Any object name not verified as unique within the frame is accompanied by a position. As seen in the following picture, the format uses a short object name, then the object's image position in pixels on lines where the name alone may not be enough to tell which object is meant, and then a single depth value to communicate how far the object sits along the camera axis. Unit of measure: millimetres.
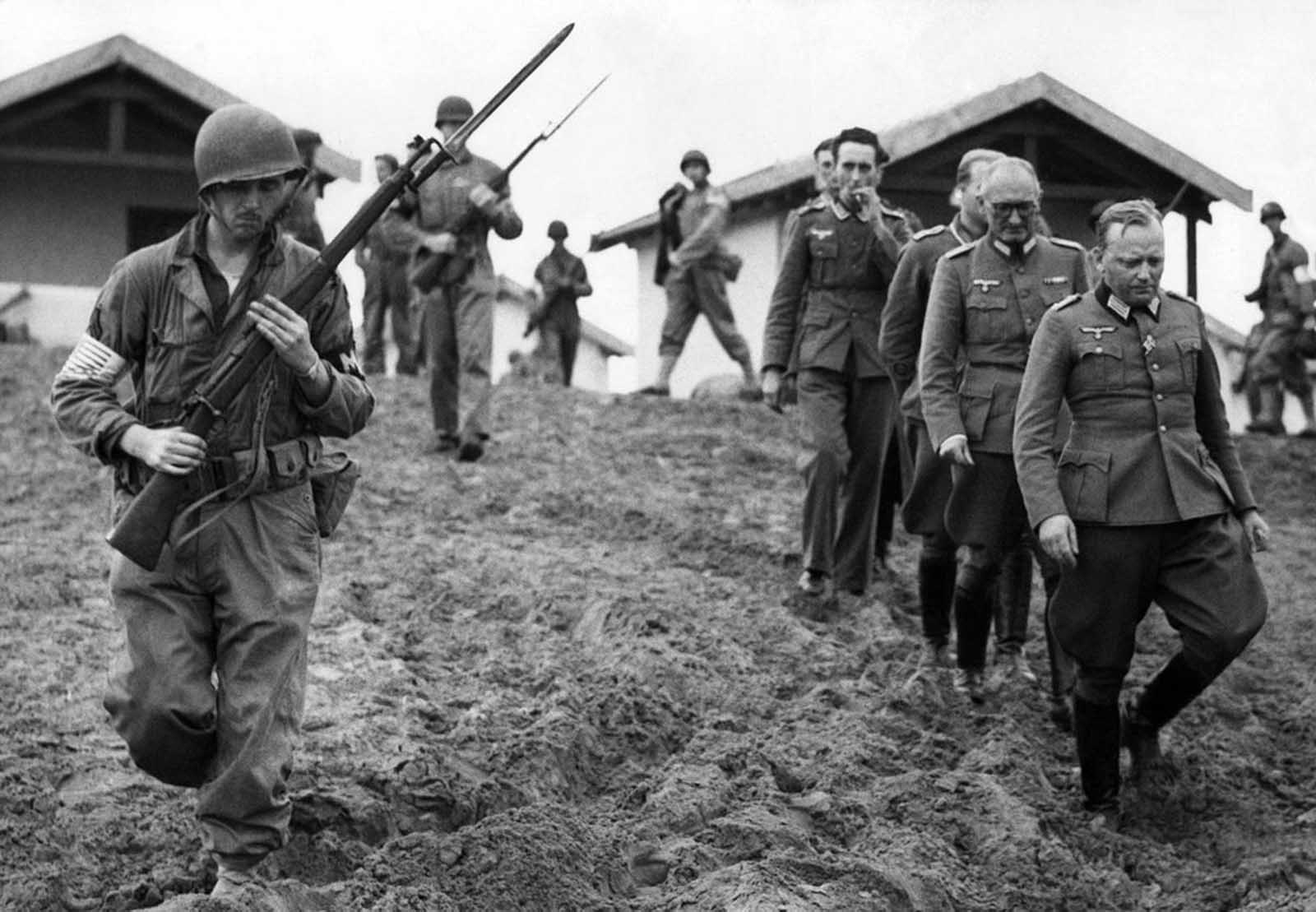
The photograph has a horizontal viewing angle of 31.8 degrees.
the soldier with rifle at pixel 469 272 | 14000
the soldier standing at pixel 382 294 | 21750
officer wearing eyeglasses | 8867
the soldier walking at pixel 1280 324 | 22375
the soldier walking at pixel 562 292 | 24641
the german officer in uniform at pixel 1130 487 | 7648
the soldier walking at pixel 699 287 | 20672
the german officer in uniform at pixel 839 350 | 10648
